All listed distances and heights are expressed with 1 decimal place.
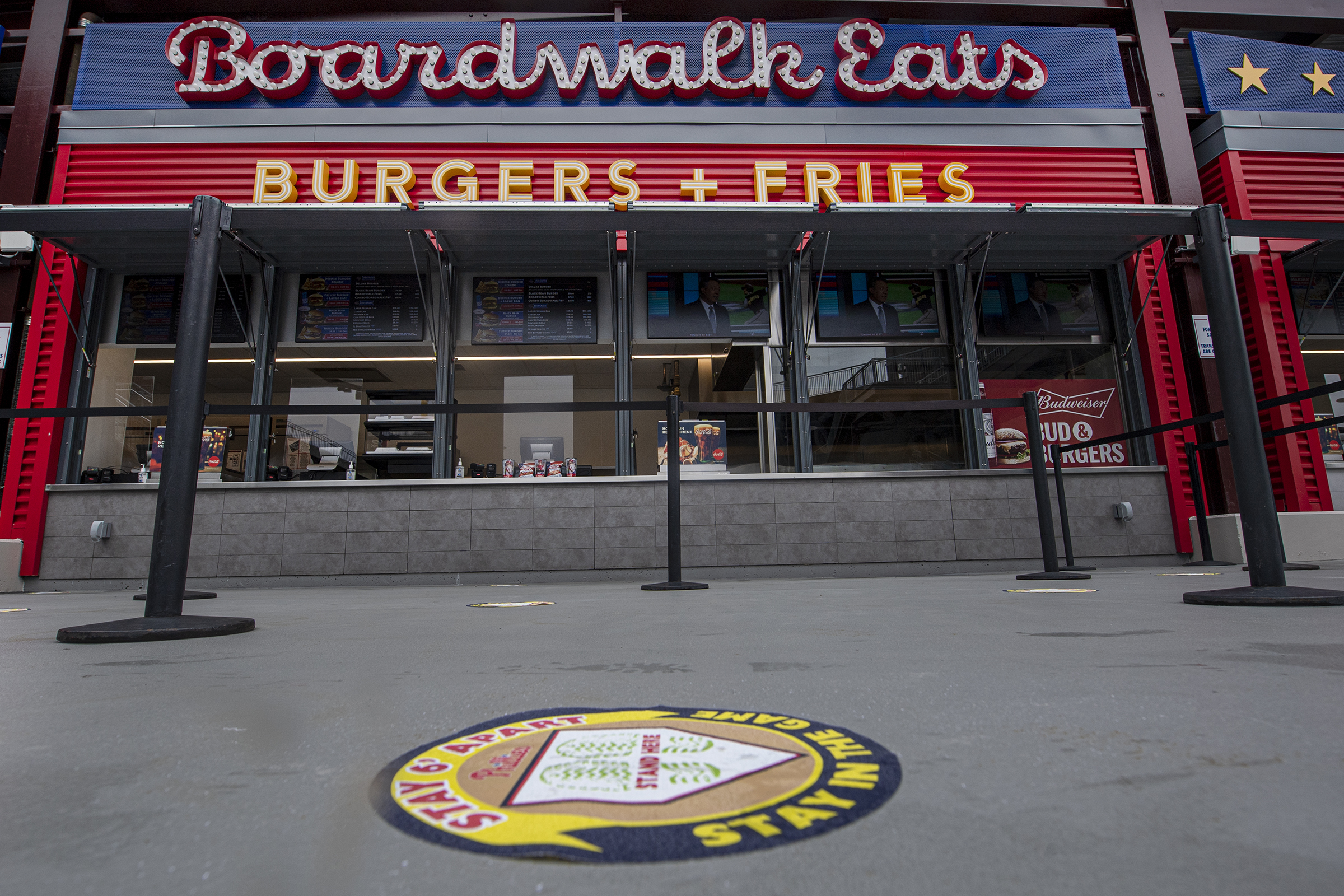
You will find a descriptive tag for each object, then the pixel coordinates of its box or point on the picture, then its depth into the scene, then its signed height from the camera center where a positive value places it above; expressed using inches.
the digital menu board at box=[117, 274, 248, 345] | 256.8 +95.8
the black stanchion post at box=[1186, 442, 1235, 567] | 216.7 +8.4
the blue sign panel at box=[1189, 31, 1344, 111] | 285.6 +201.1
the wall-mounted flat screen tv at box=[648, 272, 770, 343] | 263.6 +96.5
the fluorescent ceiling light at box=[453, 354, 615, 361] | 261.9 +76.2
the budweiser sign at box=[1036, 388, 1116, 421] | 261.1 +53.6
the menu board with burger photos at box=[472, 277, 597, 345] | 261.1 +95.4
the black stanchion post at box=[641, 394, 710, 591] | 152.6 +9.5
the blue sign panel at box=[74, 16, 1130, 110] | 265.9 +199.7
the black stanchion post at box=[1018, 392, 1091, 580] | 161.0 +12.2
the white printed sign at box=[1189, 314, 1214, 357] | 260.1 +78.9
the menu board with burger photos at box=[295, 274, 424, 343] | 259.1 +96.2
